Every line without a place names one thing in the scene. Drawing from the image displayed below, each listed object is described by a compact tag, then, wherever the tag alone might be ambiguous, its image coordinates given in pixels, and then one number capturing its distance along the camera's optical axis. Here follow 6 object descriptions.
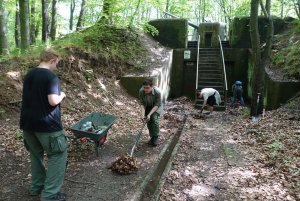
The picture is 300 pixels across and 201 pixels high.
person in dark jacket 11.82
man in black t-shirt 3.03
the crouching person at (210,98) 10.10
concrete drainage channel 3.78
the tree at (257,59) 8.03
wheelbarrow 4.56
